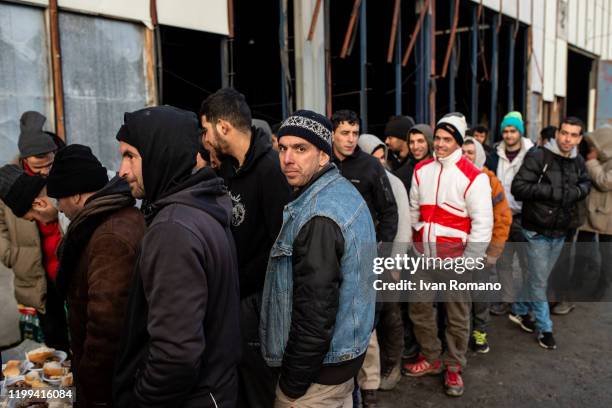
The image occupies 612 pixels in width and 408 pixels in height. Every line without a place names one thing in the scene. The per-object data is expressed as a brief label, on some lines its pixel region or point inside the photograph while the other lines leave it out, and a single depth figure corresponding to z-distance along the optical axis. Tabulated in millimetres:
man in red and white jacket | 4113
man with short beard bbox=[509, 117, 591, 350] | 5086
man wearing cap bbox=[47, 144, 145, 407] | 1875
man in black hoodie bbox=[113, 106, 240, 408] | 1678
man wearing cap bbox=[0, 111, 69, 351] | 3656
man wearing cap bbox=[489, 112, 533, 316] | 5863
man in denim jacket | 2174
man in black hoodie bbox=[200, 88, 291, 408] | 2688
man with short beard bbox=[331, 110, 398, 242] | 4035
